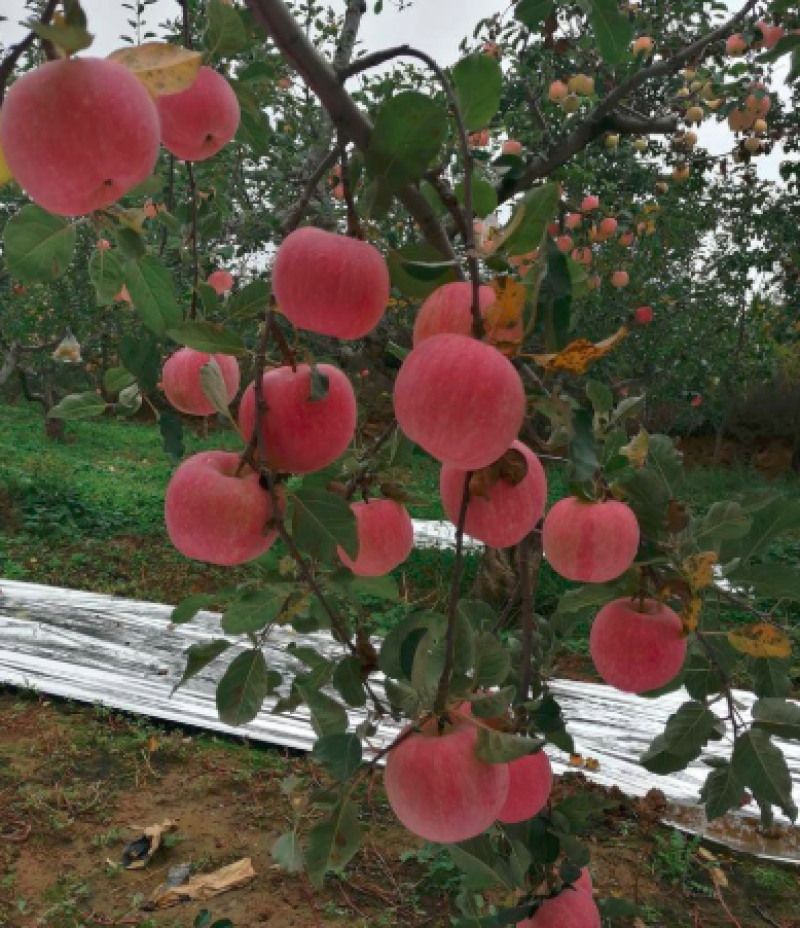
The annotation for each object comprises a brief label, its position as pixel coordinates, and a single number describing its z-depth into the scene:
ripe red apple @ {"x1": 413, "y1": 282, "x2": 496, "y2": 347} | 0.59
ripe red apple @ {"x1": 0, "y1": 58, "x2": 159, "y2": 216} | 0.49
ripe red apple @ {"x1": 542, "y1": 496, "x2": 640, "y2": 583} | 0.83
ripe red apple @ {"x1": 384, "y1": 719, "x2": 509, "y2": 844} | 0.70
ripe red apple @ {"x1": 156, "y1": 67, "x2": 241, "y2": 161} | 0.73
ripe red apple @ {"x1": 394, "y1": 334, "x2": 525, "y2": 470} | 0.56
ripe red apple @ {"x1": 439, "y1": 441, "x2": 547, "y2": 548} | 0.70
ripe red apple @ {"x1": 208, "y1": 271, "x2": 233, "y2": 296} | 2.14
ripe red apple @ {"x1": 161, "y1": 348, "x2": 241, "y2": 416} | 0.81
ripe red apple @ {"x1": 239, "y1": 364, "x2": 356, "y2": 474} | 0.68
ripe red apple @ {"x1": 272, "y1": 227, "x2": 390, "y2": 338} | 0.64
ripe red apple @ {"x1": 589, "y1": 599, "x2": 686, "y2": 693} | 0.95
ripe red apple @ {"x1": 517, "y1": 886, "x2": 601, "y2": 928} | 0.97
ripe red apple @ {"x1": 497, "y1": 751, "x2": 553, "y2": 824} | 0.91
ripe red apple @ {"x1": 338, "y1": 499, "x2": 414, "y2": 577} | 0.92
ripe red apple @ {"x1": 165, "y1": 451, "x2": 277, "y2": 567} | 0.68
